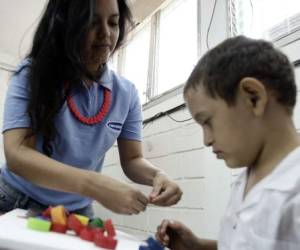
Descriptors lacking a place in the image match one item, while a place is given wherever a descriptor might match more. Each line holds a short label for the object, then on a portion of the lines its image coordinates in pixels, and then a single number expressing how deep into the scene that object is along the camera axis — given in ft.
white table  1.51
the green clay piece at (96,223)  2.28
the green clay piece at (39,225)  1.88
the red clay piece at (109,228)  2.16
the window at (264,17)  3.78
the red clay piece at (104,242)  1.79
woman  2.58
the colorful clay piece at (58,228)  1.98
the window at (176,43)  5.69
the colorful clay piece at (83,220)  2.17
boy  1.75
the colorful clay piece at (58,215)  2.03
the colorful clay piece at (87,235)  1.89
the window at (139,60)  7.00
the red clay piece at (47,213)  2.20
